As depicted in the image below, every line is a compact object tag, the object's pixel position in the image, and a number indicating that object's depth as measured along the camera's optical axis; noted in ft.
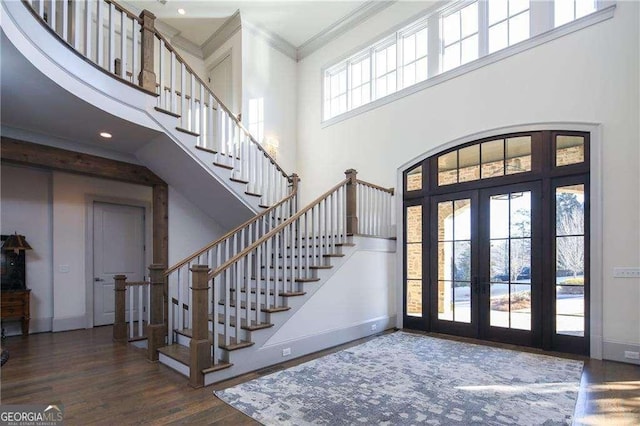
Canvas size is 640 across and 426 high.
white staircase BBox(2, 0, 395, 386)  11.19
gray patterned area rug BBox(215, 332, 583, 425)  8.74
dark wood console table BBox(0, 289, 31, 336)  16.22
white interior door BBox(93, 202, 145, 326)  20.07
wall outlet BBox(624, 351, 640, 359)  12.51
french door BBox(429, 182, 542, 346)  15.20
